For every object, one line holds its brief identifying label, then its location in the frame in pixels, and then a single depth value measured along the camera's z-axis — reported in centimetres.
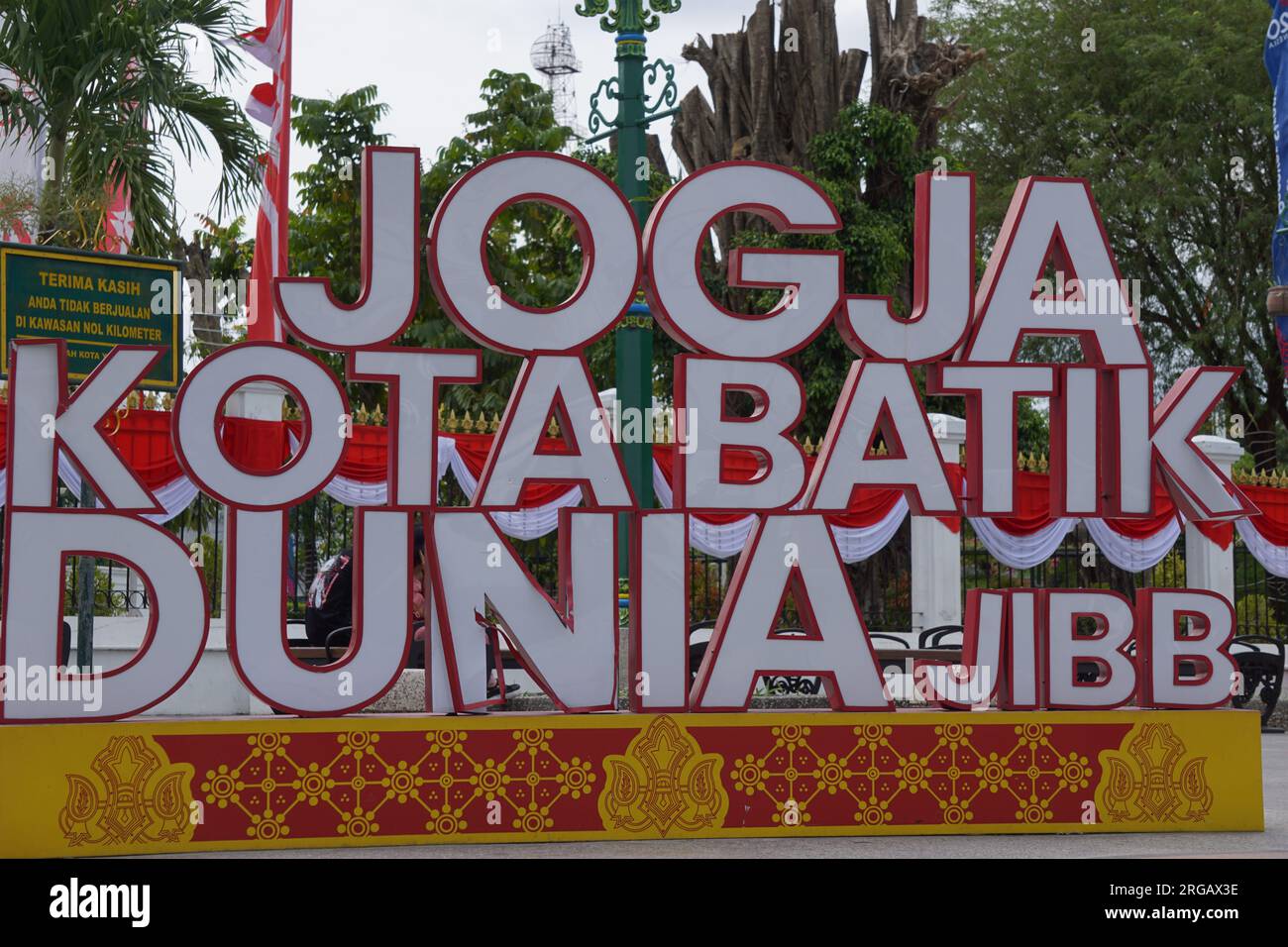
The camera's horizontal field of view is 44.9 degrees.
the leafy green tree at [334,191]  2731
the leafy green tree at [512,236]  2558
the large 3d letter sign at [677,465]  730
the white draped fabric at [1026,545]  1627
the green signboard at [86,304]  950
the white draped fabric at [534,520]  1445
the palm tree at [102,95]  1365
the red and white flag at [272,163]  1409
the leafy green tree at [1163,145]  2653
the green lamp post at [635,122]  1178
